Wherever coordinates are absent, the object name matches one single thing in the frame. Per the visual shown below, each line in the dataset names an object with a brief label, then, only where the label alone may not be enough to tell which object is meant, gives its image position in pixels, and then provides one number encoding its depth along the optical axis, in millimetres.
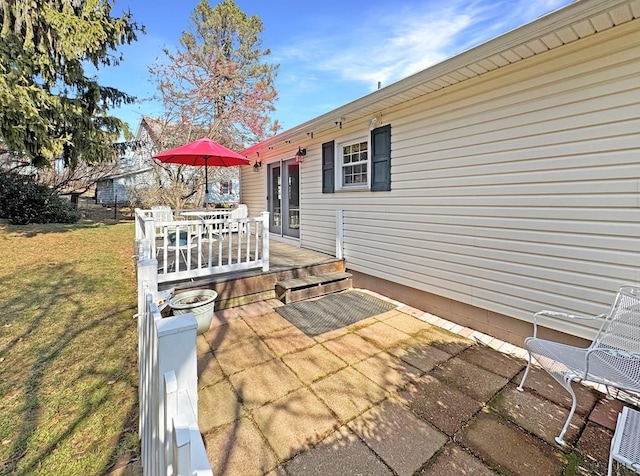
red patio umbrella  4938
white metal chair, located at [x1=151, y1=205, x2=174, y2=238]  5879
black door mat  3541
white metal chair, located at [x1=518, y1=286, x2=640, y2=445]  1853
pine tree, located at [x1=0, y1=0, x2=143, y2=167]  5972
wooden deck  3965
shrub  9516
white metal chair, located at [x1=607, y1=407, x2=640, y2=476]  1324
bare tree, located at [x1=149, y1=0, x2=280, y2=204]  12164
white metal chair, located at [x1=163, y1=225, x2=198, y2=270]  4484
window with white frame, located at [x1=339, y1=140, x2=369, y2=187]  5031
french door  6938
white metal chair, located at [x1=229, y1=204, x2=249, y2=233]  6534
